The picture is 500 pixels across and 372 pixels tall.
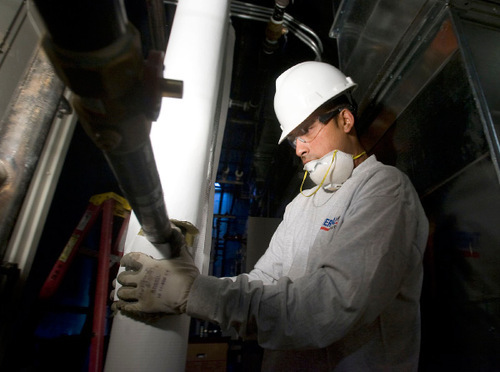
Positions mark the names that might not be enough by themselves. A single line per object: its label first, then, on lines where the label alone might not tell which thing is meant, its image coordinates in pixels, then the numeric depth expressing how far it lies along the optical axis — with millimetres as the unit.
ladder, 1195
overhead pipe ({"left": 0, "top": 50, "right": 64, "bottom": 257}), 660
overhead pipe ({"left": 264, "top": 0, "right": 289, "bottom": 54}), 1810
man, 605
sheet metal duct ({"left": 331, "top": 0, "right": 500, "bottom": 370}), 881
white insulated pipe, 655
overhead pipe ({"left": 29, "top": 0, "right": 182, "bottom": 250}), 249
